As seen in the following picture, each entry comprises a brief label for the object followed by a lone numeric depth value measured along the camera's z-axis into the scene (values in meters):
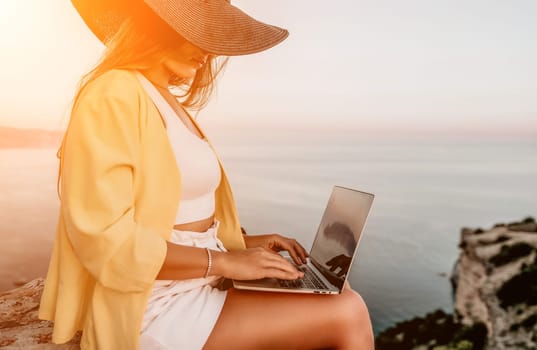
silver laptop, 1.00
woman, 0.87
